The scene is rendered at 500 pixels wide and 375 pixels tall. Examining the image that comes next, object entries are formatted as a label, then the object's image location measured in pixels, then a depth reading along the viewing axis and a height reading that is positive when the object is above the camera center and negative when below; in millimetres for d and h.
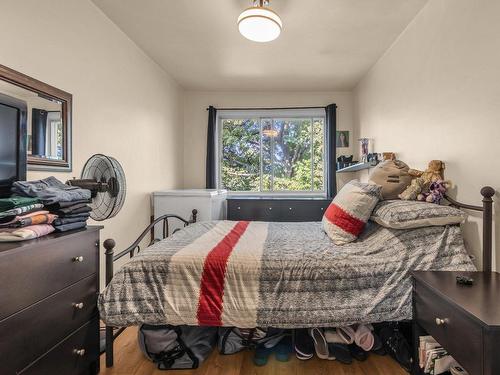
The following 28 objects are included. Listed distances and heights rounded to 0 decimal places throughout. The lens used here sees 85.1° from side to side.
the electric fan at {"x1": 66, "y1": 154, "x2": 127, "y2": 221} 1592 +23
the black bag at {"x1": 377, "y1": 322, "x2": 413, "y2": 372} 1539 -913
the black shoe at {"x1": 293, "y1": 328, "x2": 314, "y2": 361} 1637 -962
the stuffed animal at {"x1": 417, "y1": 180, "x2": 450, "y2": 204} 1759 -12
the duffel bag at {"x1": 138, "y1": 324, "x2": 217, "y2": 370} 1562 -924
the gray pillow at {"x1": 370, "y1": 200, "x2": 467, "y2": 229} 1523 -150
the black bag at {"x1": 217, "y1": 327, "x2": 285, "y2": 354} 1682 -937
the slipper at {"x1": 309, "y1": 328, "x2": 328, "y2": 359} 1649 -942
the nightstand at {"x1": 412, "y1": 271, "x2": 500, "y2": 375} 903 -490
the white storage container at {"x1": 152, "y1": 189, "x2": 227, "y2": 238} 3156 -193
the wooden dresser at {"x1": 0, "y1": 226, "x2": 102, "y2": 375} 946 -477
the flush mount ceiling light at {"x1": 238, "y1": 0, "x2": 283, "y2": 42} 1932 +1214
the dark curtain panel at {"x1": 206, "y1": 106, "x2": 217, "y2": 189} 4121 +567
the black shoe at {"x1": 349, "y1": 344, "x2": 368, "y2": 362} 1626 -992
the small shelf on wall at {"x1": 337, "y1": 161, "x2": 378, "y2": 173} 2953 +273
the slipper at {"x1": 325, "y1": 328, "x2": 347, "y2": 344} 1638 -895
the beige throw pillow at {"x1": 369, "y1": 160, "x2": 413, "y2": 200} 1948 +66
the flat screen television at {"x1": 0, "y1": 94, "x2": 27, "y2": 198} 1131 +198
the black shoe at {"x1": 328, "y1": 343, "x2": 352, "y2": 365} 1601 -980
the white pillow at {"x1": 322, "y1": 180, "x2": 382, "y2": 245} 1795 -156
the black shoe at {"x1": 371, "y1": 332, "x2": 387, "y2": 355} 1669 -969
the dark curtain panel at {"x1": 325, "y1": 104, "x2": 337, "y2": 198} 4016 +592
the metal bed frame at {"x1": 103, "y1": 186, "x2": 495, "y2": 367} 1397 -298
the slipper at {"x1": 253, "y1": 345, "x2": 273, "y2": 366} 1601 -1010
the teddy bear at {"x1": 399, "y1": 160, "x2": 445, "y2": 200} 1830 +49
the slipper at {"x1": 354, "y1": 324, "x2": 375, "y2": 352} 1620 -890
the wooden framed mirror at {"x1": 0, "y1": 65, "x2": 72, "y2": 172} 1513 +435
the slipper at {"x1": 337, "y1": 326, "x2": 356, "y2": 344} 1633 -874
